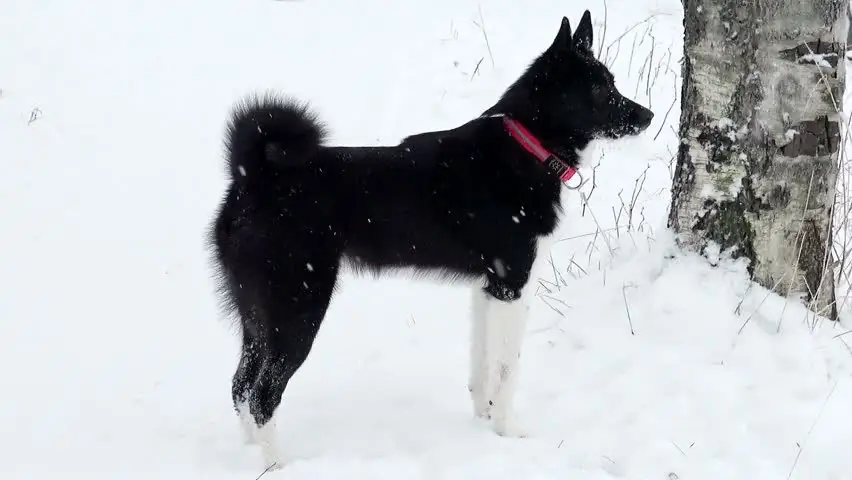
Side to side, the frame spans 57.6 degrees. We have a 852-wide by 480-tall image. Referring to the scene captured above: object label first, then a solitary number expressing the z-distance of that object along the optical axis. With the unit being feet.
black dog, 8.82
